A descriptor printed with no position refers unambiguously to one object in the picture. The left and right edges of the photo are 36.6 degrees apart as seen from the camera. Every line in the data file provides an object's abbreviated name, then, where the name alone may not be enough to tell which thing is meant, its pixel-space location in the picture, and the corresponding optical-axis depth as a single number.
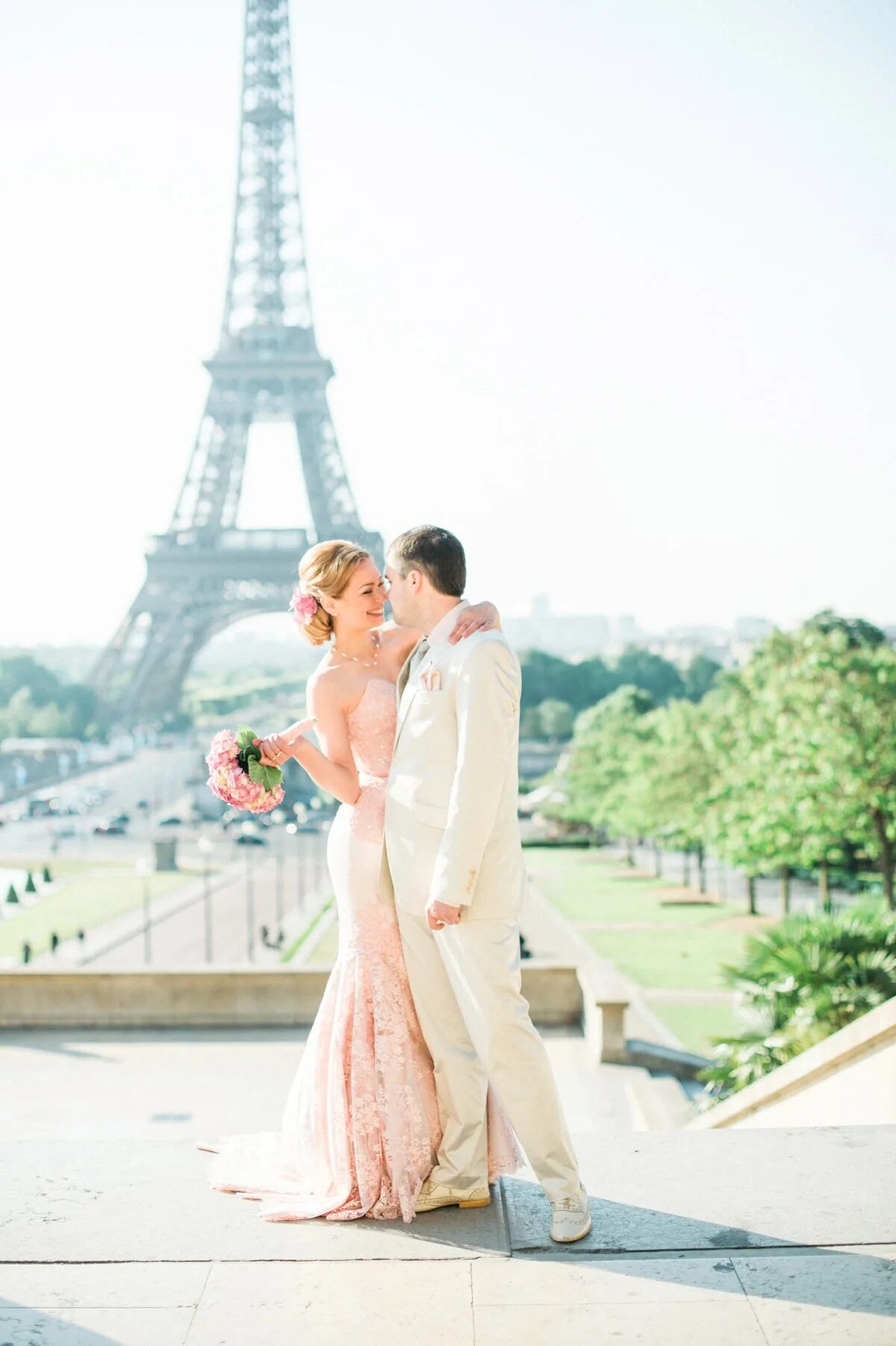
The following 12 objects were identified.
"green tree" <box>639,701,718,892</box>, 34.69
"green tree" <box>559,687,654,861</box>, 39.41
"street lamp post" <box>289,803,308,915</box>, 35.74
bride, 3.84
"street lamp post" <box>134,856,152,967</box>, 24.14
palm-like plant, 8.22
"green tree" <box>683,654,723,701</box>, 80.88
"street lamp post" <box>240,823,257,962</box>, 25.23
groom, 3.59
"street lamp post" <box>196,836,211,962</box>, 24.32
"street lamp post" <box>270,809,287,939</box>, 30.93
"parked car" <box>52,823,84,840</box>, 53.44
